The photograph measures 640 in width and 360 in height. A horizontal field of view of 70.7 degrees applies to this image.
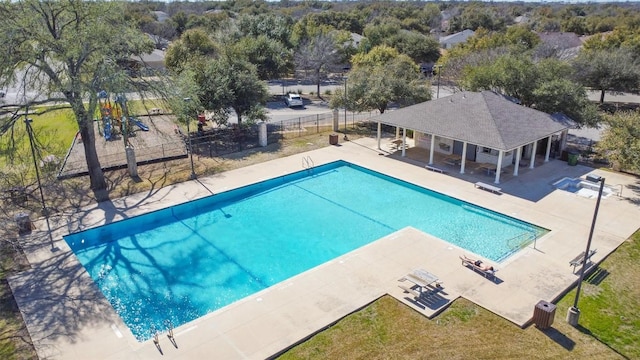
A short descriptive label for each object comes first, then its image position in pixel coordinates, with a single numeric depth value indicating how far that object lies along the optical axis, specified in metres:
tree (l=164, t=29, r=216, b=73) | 42.66
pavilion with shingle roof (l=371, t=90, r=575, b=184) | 23.79
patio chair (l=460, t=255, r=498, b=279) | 15.68
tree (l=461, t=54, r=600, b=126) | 27.72
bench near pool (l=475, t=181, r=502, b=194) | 22.61
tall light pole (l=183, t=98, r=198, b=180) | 24.20
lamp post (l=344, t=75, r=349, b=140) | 33.10
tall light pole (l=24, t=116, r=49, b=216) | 18.25
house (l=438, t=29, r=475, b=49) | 77.94
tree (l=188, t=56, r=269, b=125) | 29.05
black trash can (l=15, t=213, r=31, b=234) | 18.81
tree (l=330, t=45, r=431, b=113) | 32.69
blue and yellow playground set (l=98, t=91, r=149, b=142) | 21.27
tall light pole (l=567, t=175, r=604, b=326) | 13.08
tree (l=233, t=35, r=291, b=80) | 44.44
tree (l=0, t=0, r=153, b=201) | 18.78
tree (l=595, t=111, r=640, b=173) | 21.38
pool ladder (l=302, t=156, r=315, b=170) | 26.78
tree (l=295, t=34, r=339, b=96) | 49.19
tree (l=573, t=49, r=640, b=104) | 39.75
